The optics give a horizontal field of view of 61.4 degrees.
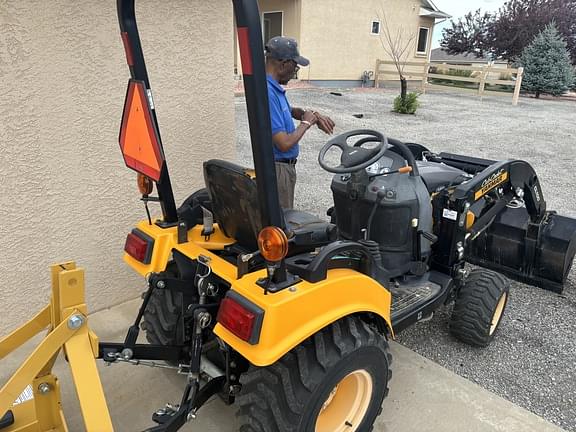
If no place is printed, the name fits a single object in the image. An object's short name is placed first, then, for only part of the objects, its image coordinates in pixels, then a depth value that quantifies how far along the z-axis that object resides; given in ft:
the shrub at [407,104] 41.86
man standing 9.65
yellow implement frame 5.68
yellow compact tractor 5.76
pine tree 62.23
